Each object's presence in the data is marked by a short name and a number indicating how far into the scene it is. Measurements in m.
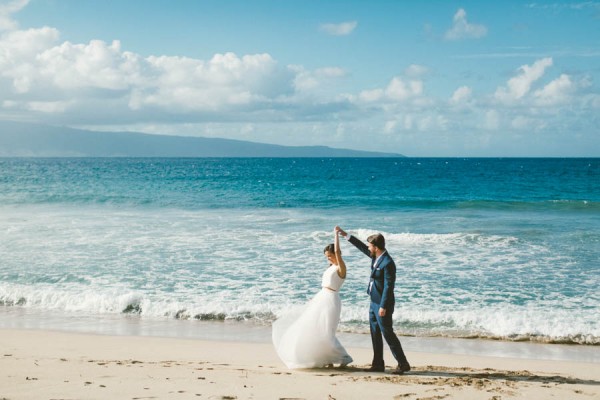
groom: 7.69
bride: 7.93
